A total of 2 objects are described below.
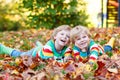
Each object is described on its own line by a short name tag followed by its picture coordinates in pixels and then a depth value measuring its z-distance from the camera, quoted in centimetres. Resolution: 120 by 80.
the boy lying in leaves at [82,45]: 347
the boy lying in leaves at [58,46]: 355
